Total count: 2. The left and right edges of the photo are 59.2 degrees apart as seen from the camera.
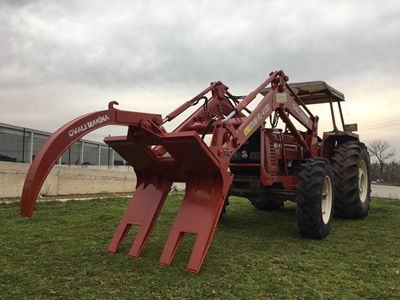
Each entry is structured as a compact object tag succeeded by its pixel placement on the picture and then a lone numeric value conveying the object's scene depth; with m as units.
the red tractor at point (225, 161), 3.73
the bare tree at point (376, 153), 40.59
